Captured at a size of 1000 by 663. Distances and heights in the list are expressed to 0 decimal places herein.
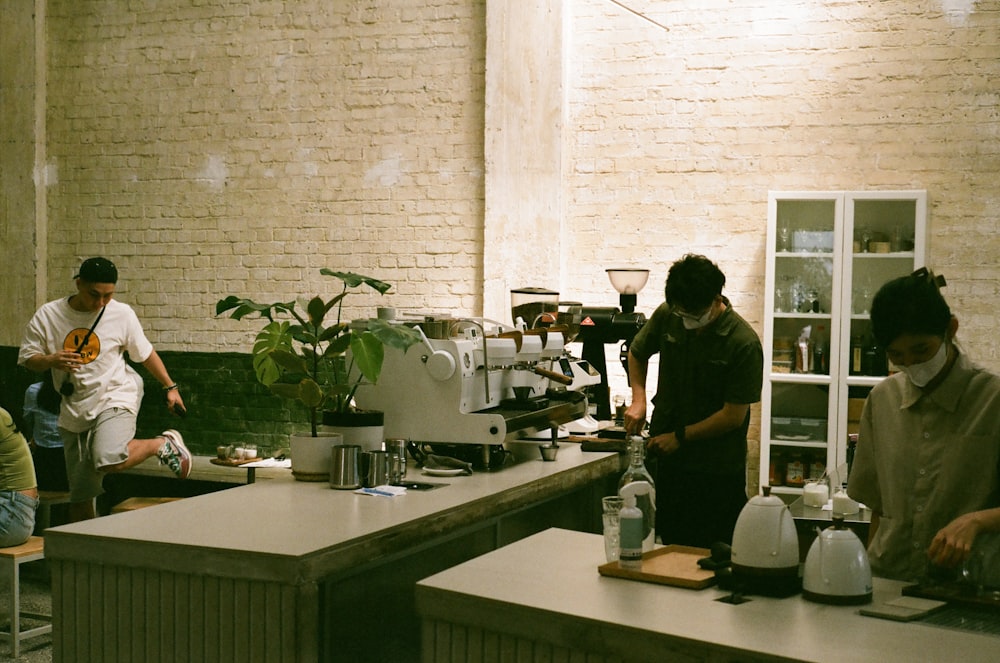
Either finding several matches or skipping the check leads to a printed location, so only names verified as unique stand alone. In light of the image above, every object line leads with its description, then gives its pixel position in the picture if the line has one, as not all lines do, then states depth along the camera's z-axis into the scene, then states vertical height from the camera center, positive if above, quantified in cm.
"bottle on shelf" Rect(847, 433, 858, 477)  554 -85
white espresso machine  358 -42
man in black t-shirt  368 -47
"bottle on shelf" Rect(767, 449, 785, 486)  572 -103
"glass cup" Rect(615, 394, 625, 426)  537 -68
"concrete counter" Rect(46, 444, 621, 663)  248 -77
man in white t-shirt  521 -59
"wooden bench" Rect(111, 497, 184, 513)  523 -121
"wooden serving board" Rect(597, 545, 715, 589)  223 -65
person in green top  423 -91
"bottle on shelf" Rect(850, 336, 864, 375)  559 -38
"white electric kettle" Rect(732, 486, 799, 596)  214 -56
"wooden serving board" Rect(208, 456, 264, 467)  578 -108
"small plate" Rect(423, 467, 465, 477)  360 -69
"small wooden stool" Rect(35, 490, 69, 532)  545 -125
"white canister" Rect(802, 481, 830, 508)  447 -92
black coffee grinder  553 -28
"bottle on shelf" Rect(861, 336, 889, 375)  556 -41
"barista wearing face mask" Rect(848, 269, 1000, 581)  217 -34
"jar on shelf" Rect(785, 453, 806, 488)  566 -104
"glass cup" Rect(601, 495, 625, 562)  240 -58
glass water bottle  248 -51
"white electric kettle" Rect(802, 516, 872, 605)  208 -58
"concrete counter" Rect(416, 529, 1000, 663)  185 -67
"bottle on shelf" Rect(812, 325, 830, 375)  564 -37
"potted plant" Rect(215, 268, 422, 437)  339 -25
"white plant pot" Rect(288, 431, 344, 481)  349 -62
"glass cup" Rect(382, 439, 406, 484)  341 -62
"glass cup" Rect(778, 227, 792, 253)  573 +26
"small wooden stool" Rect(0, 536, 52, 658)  422 -125
